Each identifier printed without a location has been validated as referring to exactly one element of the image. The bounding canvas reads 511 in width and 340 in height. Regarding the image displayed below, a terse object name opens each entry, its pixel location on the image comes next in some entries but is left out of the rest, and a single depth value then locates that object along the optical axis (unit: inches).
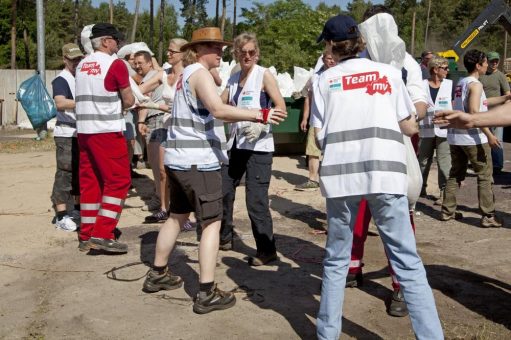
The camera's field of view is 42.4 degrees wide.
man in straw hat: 178.4
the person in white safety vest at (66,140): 265.9
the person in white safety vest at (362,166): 141.9
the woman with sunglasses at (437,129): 324.2
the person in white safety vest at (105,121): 237.0
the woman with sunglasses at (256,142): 225.0
